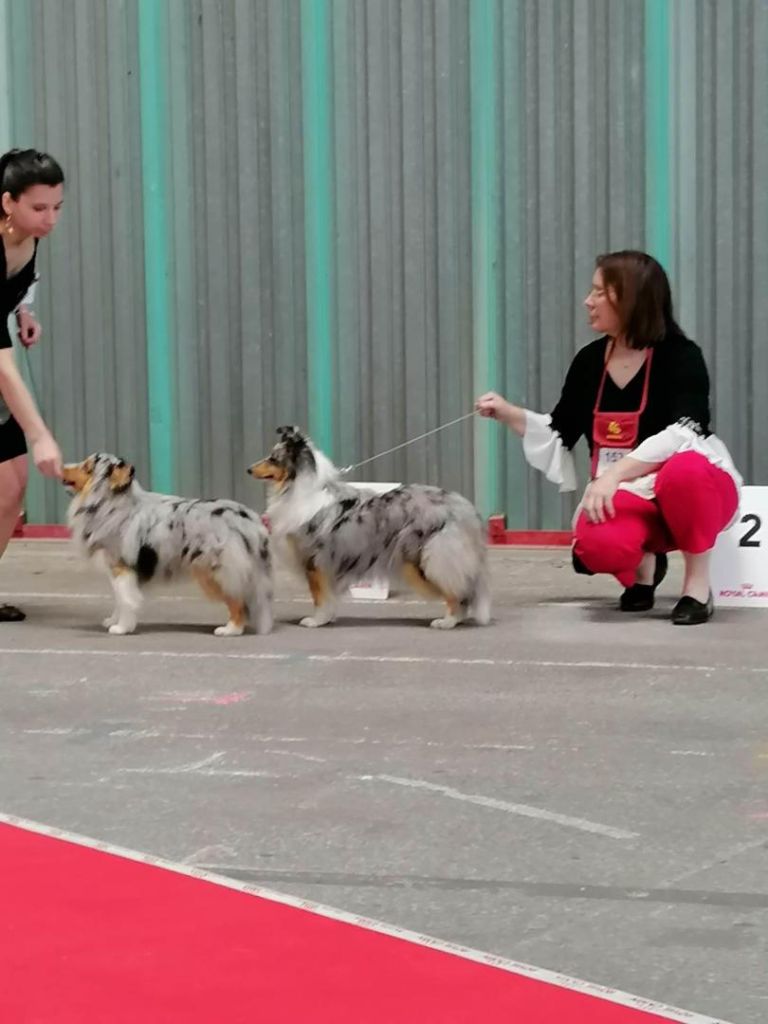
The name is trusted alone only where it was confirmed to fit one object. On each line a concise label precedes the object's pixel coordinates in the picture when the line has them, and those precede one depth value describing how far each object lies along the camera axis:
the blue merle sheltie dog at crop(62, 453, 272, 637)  5.26
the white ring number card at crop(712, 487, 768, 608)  5.80
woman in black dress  5.46
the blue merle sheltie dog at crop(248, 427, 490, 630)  5.34
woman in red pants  5.49
